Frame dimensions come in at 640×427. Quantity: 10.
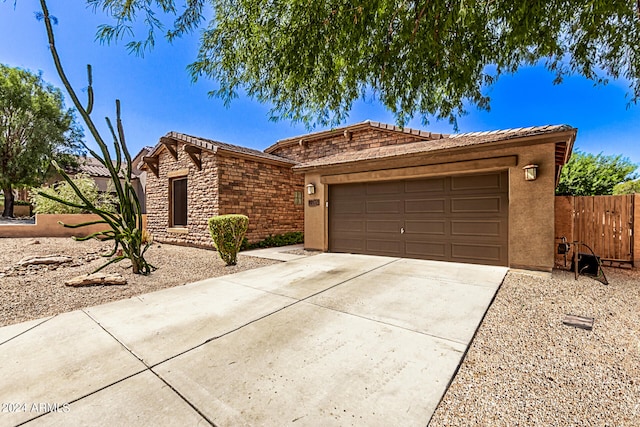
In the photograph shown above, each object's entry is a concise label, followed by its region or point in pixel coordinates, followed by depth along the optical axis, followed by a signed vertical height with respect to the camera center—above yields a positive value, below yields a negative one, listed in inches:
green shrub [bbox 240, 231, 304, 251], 378.8 -43.1
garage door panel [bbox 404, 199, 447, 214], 269.5 +6.9
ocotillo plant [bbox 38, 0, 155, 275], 204.5 +21.8
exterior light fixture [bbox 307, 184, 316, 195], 352.2 +32.3
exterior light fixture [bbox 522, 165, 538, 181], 218.2 +32.2
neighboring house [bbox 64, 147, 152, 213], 751.1 +121.8
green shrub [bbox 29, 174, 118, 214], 441.7 +26.9
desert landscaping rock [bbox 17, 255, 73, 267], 249.5 -44.2
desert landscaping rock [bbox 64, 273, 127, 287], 189.0 -47.4
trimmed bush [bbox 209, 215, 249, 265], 257.4 -19.5
